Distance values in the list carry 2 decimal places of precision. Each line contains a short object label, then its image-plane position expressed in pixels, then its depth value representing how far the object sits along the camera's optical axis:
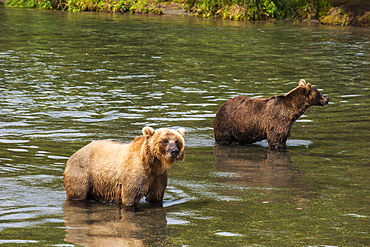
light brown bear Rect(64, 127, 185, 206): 16.47
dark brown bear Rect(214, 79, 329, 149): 25.08
